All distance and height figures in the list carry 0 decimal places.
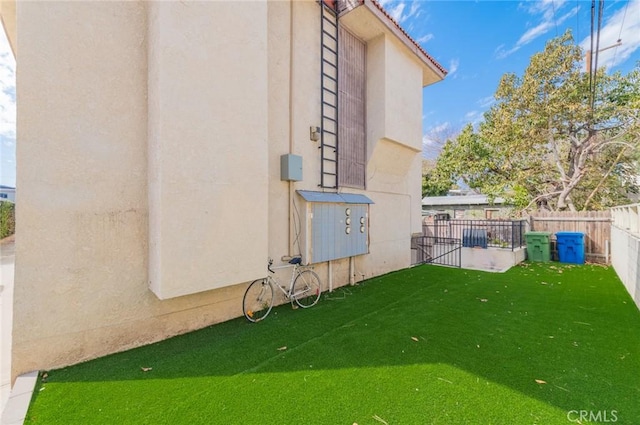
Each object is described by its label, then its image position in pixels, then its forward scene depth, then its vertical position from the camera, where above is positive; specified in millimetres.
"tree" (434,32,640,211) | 12695 +3679
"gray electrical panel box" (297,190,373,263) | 5746 -348
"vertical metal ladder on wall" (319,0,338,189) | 6398 +2683
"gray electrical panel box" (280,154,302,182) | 5477 +843
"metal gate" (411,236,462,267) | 10789 -1627
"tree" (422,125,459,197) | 17562 +4827
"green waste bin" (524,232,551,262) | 10094 -1327
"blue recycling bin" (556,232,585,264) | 9602 -1279
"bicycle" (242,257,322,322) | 4969 -1609
